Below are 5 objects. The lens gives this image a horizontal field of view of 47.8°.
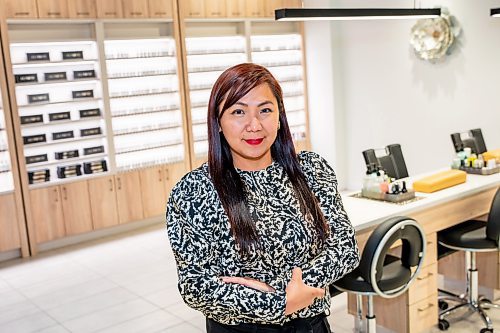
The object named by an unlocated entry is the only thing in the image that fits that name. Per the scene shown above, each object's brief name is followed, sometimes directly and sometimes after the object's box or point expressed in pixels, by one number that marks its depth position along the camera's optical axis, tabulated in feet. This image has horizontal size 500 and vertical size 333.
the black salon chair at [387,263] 8.78
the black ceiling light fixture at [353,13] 13.67
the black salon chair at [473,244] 11.03
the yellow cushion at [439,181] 12.45
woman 4.96
